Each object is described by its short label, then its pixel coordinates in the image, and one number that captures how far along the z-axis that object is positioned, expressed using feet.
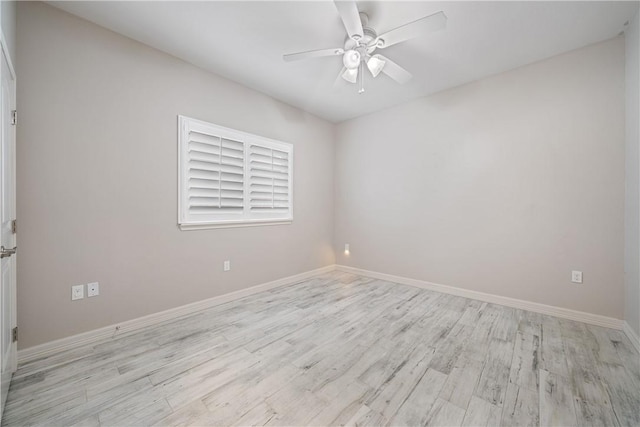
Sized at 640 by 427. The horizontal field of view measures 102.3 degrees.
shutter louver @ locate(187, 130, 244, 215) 9.28
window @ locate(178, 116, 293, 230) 9.14
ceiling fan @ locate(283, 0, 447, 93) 5.71
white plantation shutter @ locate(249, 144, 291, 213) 11.21
